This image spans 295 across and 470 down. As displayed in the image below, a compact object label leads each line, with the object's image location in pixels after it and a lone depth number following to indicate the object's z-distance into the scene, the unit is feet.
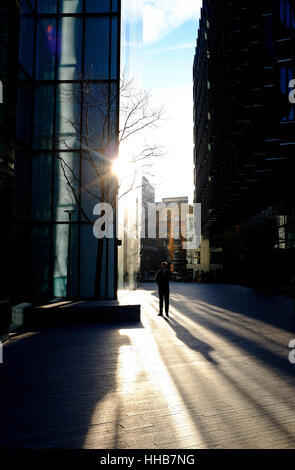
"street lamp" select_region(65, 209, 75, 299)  53.16
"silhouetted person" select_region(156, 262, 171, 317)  41.83
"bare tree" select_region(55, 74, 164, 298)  52.08
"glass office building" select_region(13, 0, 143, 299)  58.18
